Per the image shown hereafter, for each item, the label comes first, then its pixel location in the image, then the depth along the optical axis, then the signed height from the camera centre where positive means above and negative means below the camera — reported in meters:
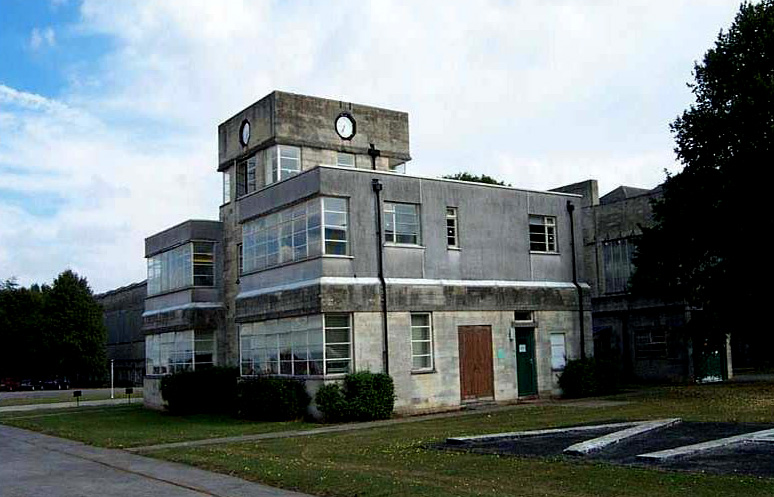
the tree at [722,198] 29.02 +4.81
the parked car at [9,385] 80.62 -2.15
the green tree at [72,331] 80.62 +2.65
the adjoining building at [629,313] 38.09 +1.20
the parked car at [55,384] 81.75 -2.23
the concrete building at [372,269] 26.41 +2.68
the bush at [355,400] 25.12 -1.45
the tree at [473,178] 58.97 +11.49
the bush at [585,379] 30.48 -1.31
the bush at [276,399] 26.08 -1.42
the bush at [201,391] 32.97 -1.35
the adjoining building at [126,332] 80.81 +2.54
